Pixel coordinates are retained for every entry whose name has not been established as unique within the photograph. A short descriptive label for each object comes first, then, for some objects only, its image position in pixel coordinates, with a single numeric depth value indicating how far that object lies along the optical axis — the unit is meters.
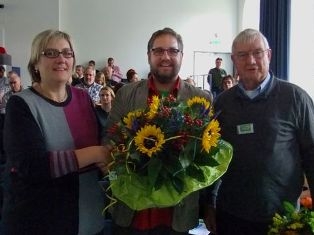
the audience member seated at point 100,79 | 5.79
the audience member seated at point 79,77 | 5.53
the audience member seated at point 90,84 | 5.21
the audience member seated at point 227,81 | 5.62
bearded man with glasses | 1.33
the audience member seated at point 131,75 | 6.00
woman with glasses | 1.09
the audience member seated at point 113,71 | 7.32
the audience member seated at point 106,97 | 3.77
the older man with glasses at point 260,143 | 1.36
